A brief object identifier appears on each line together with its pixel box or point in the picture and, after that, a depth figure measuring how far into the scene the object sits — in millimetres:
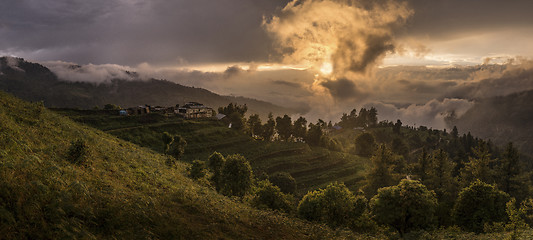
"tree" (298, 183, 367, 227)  39438
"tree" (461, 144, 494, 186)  69875
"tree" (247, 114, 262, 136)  150788
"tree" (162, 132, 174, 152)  67250
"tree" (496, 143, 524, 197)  73250
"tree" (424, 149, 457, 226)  69156
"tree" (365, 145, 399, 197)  74250
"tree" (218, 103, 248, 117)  166375
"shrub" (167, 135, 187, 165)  67812
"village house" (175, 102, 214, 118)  144750
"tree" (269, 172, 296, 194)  70125
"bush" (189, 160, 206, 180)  49806
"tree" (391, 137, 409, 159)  156125
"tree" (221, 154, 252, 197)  50250
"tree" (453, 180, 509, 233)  43594
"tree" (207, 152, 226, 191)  52438
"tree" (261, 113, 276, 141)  150500
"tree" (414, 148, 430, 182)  75825
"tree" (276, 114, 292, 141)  155125
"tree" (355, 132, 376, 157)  151250
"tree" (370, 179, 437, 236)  38719
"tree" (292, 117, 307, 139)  155375
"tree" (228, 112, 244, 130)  145750
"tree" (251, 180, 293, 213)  43094
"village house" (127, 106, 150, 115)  125188
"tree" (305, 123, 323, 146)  153500
